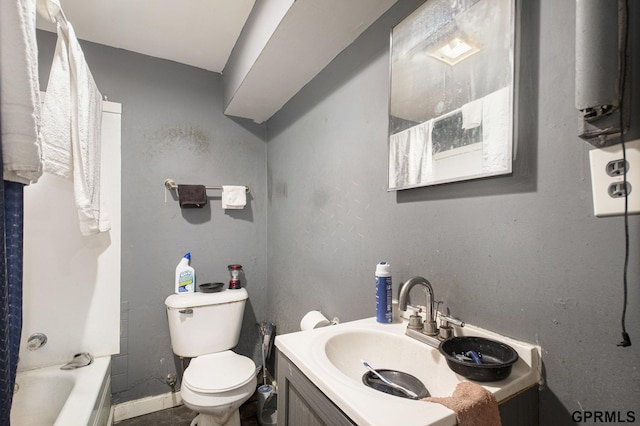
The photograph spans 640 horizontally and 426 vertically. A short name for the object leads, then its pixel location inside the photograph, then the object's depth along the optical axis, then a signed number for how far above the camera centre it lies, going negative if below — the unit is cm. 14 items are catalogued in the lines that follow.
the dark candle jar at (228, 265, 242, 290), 203 -45
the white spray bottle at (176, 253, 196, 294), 189 -42
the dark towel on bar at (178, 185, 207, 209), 193 +12
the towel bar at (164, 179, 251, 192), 194 +20
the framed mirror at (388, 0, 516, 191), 74 +37
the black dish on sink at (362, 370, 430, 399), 76 -46
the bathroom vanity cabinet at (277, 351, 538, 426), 62 -45
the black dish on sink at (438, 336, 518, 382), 62 -34
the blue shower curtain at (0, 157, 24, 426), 59 -17
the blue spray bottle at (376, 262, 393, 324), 98 -27
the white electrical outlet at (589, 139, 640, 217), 53 +7
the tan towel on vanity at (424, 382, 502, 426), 53 -37
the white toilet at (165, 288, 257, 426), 140 -84
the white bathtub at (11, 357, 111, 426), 133 -88
